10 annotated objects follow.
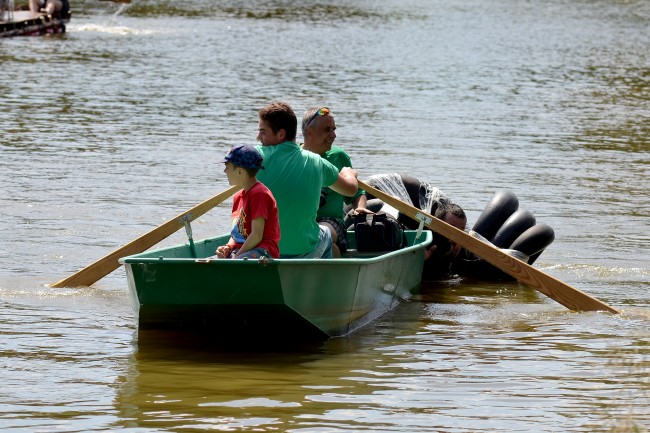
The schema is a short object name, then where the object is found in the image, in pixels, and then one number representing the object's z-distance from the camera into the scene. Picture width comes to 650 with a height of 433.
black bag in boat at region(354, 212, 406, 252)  20.19
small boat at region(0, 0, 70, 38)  71.67
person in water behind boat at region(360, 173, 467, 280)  21.78
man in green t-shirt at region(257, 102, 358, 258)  16.98
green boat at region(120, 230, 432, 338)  15.87
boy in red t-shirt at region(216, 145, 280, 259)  16.30
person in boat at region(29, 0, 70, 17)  75.81
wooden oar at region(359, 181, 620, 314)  19.75
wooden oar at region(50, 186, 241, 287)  18.95
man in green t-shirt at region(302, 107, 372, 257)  18.67
